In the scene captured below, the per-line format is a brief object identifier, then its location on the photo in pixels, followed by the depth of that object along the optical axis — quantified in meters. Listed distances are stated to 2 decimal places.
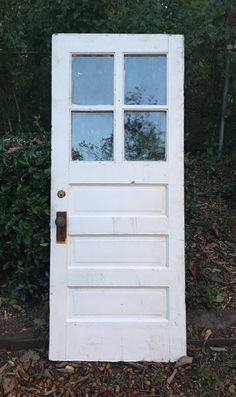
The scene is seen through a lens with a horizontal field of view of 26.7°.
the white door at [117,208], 3.15
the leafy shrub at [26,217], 3.48
